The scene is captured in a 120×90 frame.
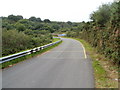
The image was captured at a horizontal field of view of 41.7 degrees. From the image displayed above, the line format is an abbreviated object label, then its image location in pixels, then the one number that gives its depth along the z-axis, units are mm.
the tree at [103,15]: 23912
